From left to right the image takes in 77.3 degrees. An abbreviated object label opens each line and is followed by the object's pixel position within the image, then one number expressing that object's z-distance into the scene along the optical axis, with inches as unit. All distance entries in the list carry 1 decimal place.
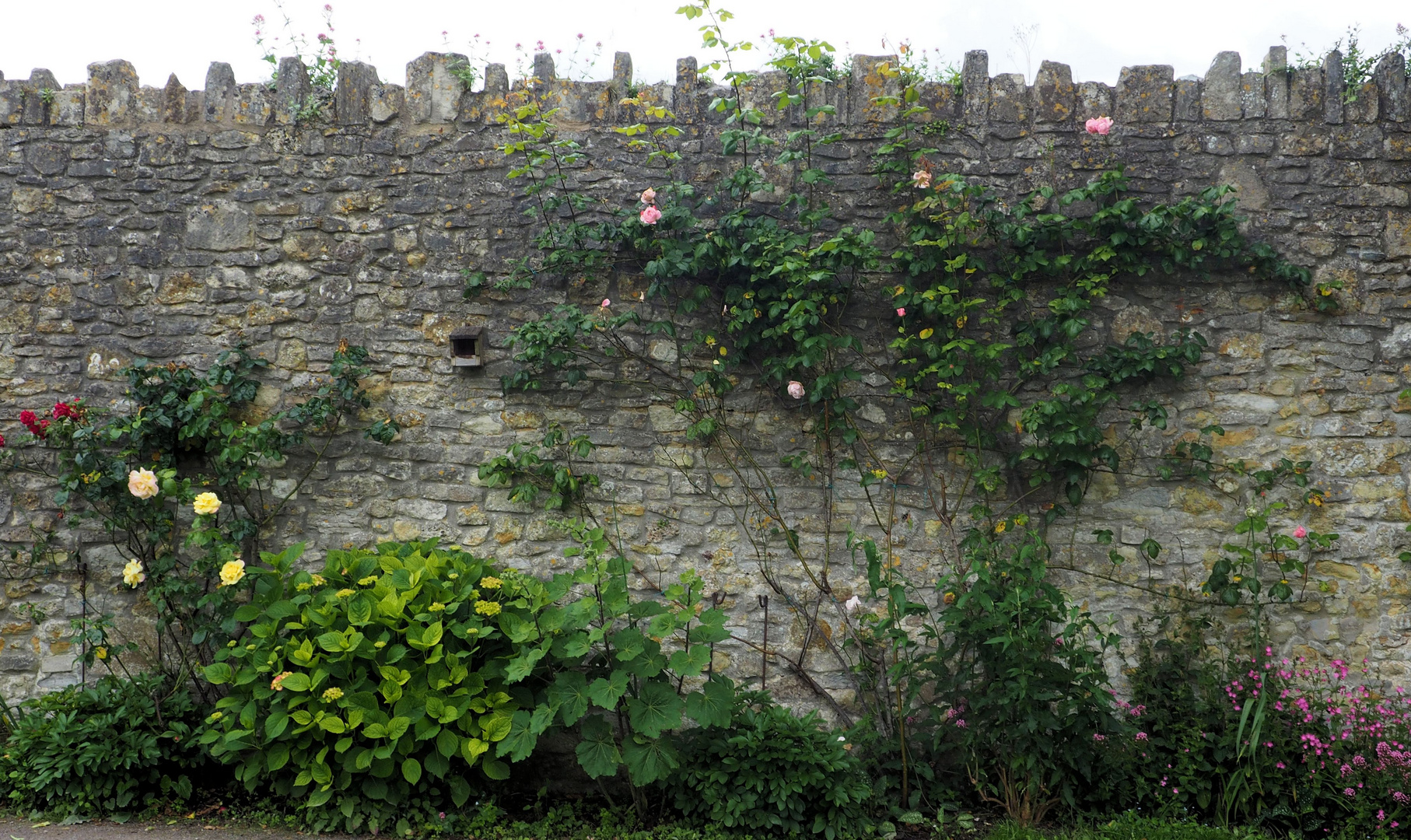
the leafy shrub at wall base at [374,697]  139.9
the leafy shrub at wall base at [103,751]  146.0
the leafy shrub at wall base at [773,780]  138.6
